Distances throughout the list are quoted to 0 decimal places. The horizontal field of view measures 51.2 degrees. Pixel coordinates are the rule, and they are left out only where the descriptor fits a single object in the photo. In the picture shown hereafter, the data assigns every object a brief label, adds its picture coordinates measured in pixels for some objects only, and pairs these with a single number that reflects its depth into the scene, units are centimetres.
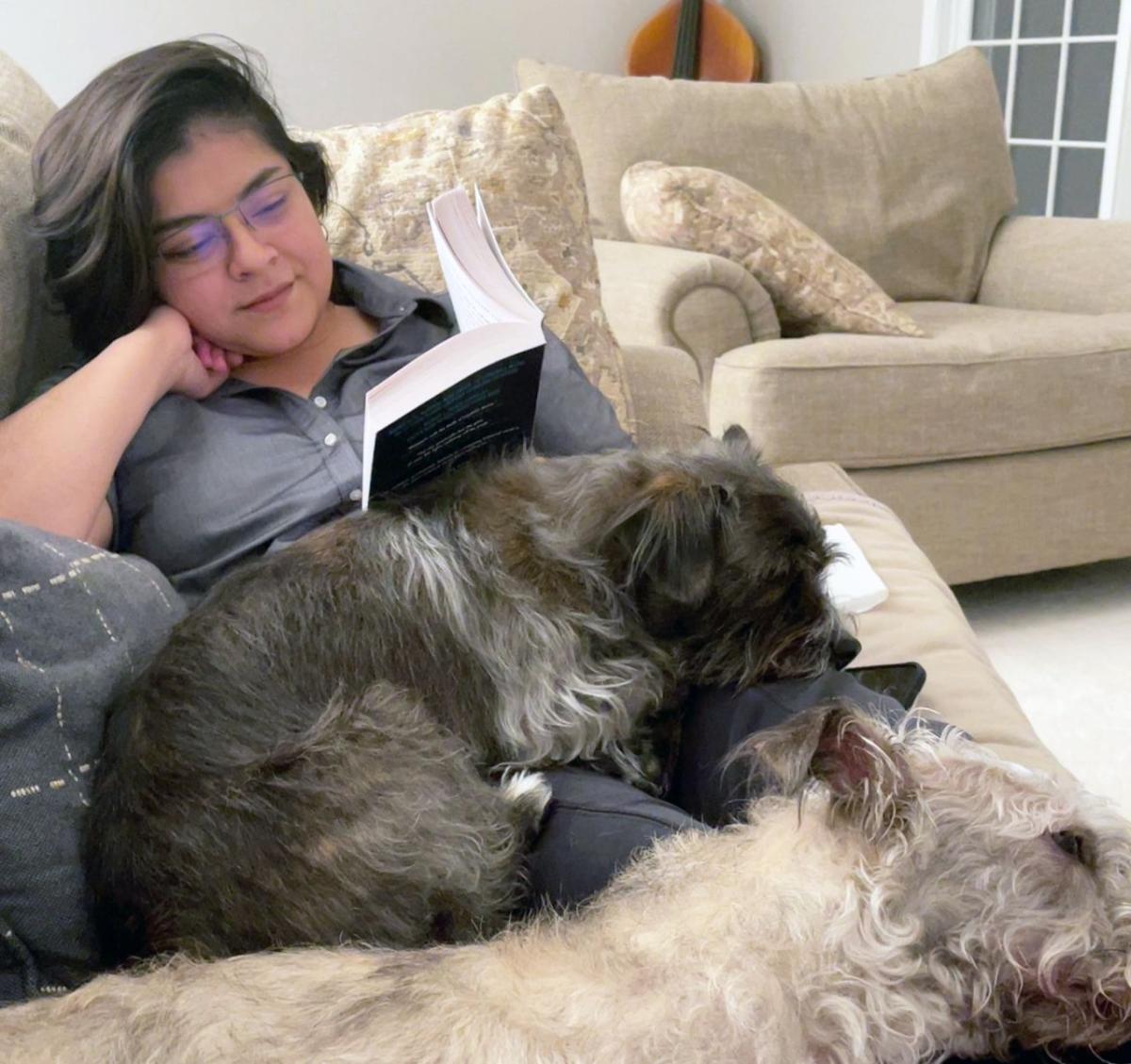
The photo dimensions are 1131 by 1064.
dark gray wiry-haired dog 99
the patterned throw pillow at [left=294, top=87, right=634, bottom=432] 207
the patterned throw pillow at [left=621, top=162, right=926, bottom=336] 305
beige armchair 286
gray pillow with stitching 95
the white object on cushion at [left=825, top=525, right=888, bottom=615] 166
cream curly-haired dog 75
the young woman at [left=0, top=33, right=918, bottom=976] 143
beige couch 152
